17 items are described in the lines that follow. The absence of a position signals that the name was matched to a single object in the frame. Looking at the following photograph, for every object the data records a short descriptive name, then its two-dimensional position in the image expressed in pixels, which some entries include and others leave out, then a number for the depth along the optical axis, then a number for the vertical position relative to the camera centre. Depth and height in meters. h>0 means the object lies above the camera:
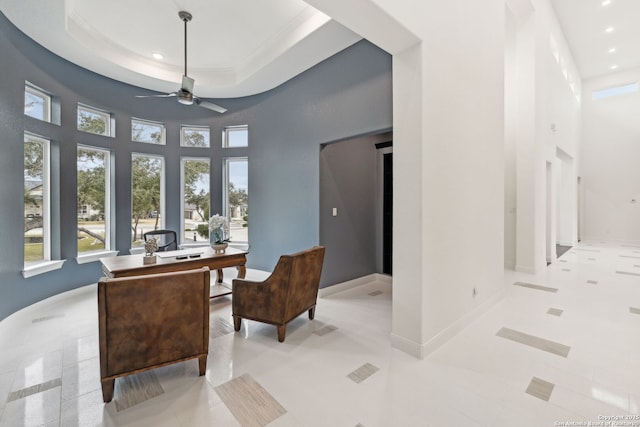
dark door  4.98 -0.01
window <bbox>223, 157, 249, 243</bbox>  6.08 +0.37
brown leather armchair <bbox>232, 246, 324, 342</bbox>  2.77 -0.79
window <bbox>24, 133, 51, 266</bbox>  3.89 +0.22
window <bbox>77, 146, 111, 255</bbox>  4.68 +0.28
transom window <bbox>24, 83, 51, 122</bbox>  3.83 +1.57
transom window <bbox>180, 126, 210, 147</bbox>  5.90 +1.63
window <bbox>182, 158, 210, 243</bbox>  5.93 +0.37
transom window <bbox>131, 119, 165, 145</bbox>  5.33 +1.59
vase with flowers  3.94 -0.21
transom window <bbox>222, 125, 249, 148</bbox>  5.97 +1.64
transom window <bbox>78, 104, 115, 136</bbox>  4.67 +1.59
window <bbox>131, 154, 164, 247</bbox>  5.34 +0.38
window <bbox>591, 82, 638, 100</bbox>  8.55 +3.73
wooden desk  3.11 -0.58
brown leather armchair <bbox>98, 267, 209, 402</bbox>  1.92 -0.77
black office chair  4.74 -0.44
